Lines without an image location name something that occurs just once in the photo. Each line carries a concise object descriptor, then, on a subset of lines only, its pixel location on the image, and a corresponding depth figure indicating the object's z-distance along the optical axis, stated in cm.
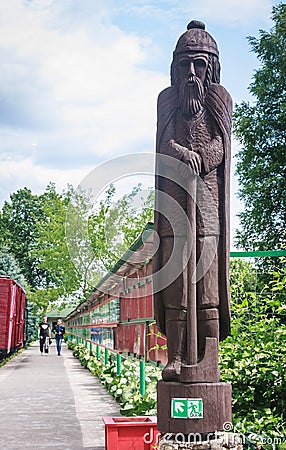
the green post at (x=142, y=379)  948
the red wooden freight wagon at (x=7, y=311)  2081
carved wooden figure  491
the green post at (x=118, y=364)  1320
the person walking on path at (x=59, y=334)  3006
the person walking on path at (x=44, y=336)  2941
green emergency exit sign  467
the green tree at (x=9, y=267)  4129
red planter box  611
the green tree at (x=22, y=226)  5906
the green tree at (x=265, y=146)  2766
